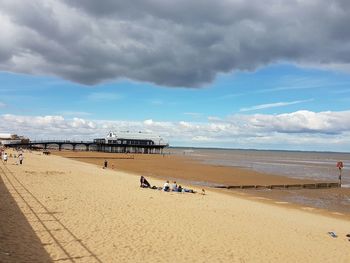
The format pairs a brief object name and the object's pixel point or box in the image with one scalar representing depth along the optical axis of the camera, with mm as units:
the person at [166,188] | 23594
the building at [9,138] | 123931
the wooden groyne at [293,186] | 32812
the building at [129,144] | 128125
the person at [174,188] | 23559
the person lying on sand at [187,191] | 23797
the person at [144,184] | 24750
